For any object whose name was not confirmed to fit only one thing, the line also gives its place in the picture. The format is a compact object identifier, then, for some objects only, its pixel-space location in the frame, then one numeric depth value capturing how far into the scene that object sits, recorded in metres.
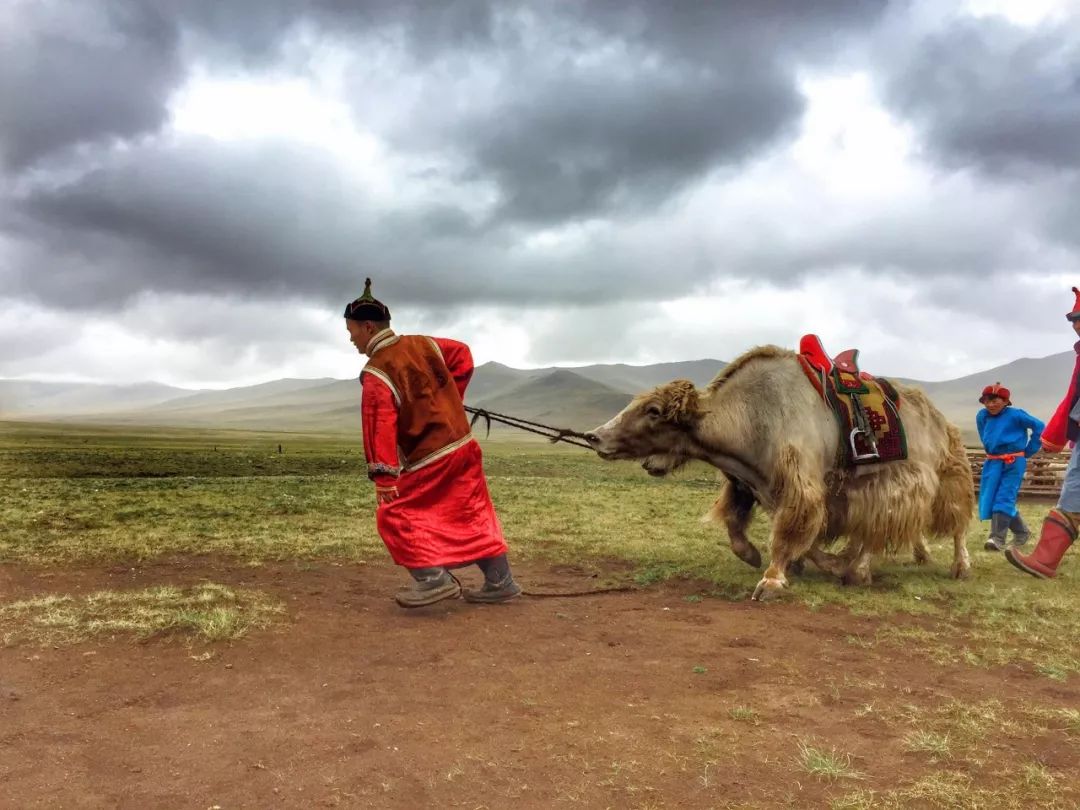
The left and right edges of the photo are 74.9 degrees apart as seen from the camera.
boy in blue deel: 9.98
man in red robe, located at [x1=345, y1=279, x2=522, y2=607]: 6.15
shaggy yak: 7.29
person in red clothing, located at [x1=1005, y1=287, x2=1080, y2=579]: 7.13
